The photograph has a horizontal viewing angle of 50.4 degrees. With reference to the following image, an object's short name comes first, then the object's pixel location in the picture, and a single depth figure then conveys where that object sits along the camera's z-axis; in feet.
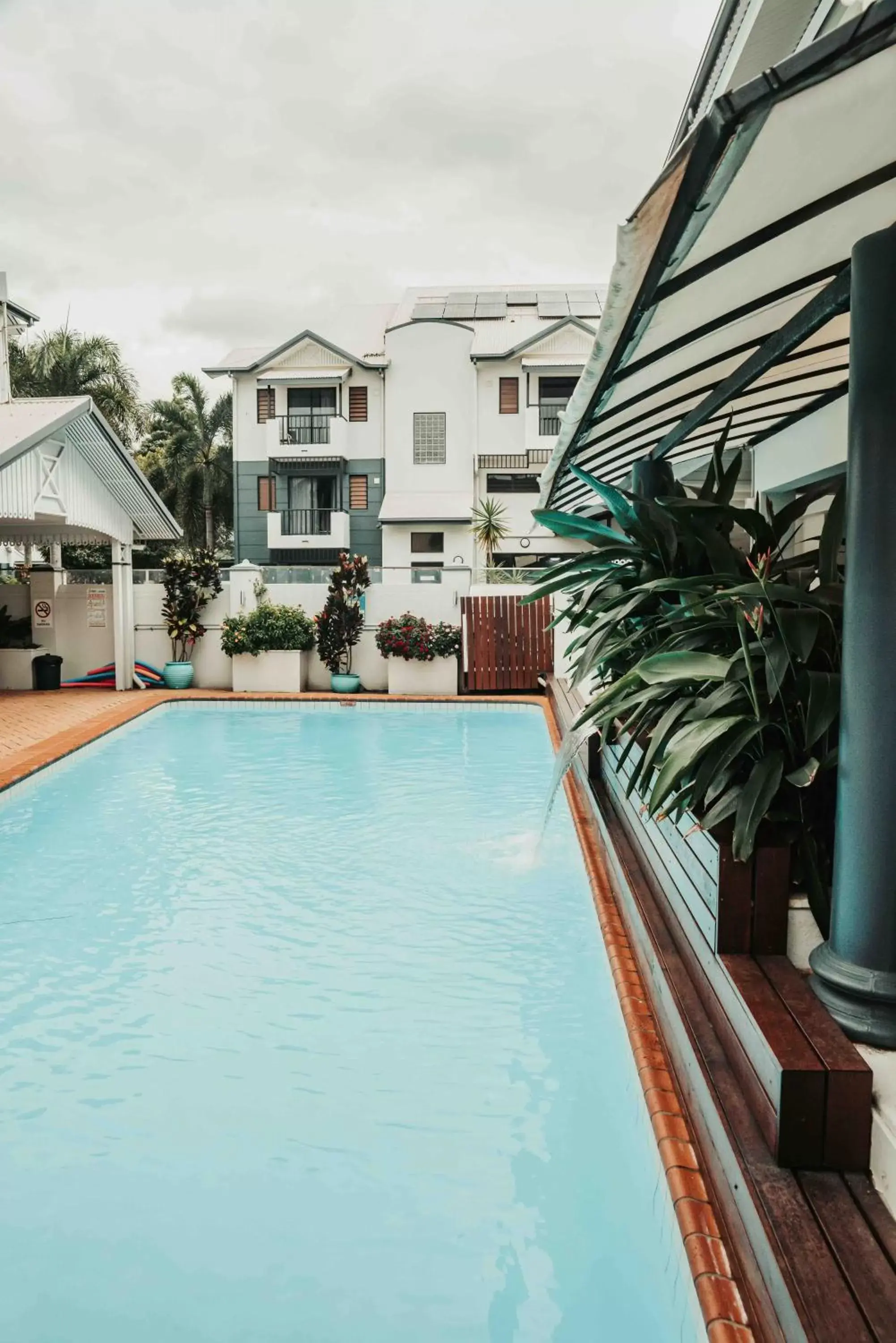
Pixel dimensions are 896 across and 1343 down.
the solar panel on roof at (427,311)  87.61
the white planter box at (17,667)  47.55
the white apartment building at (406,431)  79.00
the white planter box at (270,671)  46.24
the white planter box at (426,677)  45.93
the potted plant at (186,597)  47.34
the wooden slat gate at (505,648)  46.29
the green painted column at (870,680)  7.23
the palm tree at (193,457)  121.08
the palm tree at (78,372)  89.15
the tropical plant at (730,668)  9.15
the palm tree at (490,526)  77.71
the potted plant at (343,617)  45.75
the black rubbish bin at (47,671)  47.21
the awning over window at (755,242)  6.15
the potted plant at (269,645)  45.83
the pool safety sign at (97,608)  48.96
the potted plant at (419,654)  45.16
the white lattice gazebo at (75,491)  38.07
